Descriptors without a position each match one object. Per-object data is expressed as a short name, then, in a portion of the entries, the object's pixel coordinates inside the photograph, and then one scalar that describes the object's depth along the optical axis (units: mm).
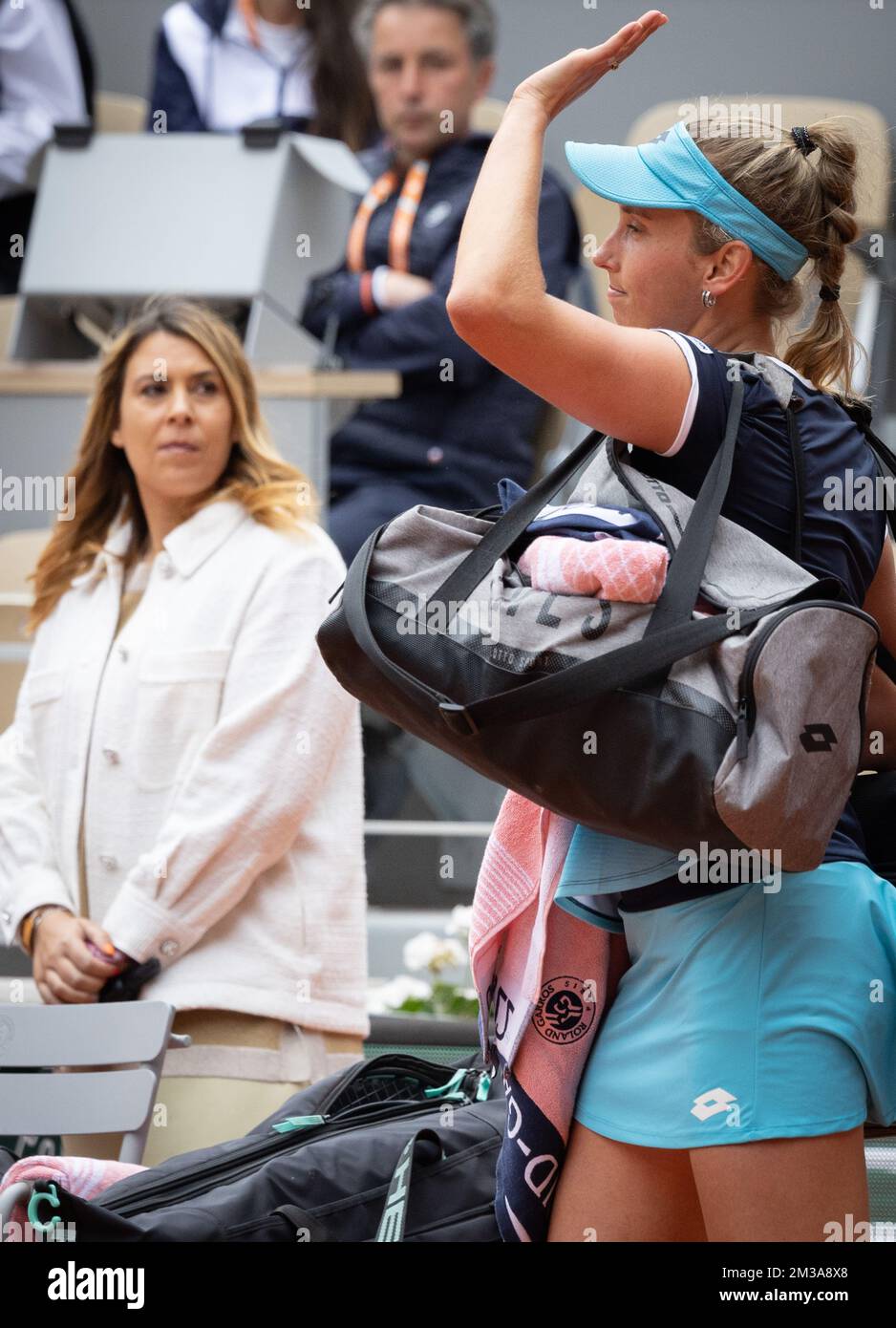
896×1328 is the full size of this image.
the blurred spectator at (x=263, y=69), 7984
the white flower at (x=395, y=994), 5527
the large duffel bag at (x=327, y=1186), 2947
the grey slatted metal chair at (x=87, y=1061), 4031
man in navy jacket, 6391
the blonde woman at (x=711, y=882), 2365
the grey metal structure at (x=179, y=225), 6789
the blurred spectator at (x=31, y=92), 7809
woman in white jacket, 4234
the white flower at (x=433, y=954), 5590
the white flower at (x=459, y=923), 5730
